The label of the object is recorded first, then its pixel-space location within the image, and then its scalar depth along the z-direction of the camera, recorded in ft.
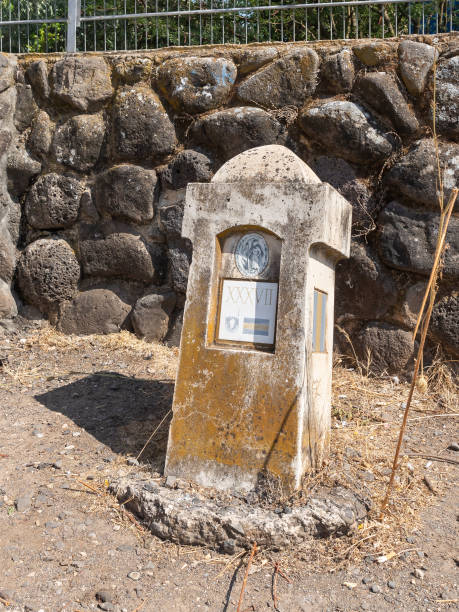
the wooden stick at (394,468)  6.94
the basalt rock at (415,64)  14.29
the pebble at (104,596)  6.84
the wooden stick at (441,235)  6.76
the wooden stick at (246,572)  6.75
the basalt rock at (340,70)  14.80
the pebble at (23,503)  8.40
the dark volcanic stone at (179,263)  15.35
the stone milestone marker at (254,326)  8.64
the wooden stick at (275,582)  6.92
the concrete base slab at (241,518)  7.71
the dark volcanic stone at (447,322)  13.50
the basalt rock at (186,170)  15.46
